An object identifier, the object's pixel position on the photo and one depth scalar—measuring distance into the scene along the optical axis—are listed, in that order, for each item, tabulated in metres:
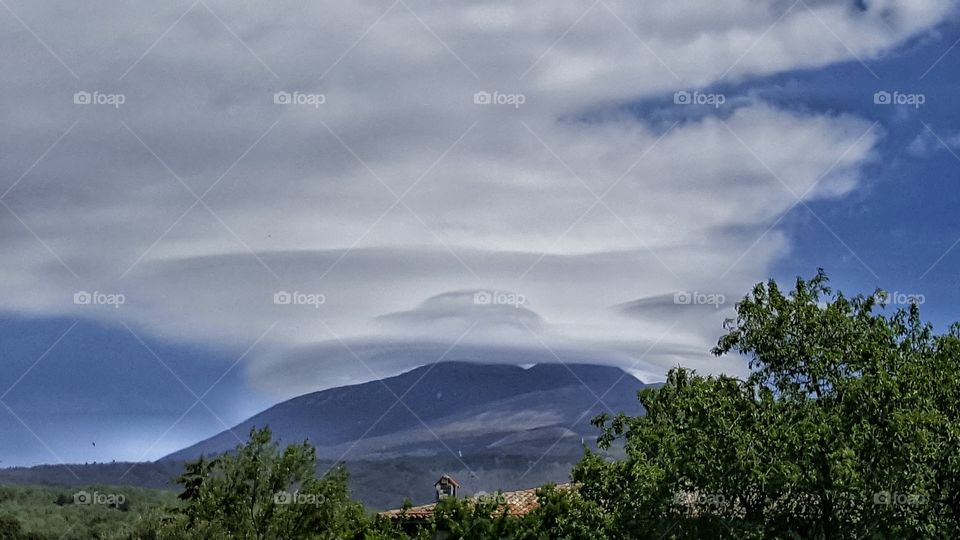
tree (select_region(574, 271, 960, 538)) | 24.48
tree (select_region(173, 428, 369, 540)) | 33.06
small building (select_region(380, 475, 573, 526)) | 40.31
